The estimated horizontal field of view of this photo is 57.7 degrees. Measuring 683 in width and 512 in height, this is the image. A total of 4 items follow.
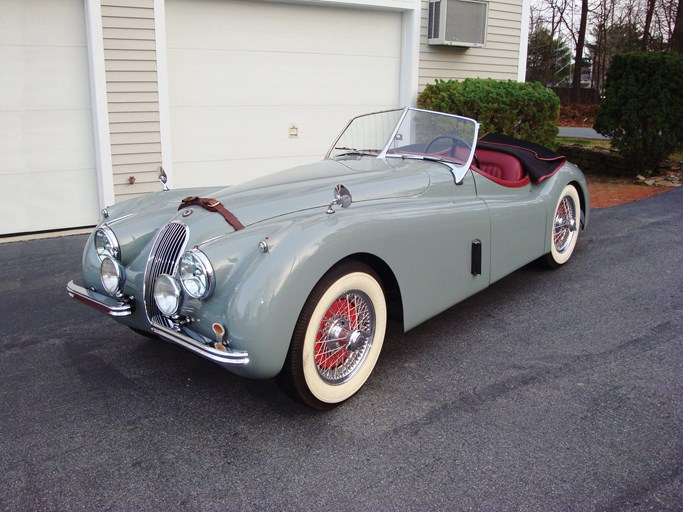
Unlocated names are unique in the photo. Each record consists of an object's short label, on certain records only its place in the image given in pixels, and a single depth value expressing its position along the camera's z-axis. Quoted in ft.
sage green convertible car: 9.11
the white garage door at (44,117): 20.95
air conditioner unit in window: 28.25
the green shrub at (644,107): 30.17
